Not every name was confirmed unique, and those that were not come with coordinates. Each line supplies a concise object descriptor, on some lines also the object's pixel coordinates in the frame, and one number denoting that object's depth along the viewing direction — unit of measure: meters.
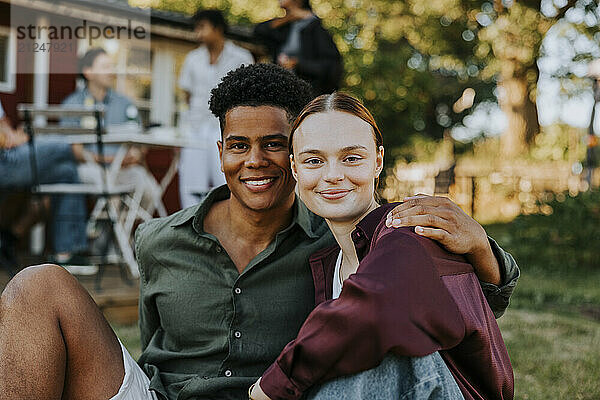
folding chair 4.60
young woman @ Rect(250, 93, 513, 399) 1.44
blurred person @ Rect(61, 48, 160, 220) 5.62
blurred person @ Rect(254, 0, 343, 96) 4.91
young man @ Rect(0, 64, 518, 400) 1.87
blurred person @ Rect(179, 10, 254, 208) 5.12
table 4.95
